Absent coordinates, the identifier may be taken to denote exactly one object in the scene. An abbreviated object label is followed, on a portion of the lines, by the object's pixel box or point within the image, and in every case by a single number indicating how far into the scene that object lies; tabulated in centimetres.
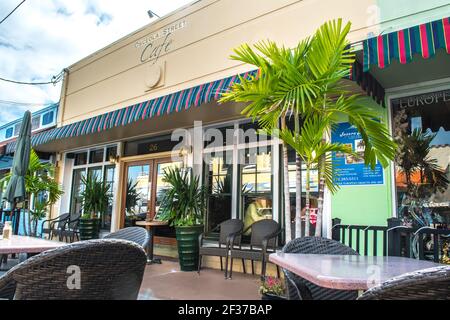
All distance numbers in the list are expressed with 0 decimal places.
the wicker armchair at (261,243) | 430
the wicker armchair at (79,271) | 117
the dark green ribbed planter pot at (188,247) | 503
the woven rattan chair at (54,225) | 768
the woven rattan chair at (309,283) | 165
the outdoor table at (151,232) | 542
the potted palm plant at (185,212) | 504
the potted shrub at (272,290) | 305
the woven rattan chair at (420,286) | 90
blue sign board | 408
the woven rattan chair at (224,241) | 470
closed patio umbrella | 466
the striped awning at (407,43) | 290
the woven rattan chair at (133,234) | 246
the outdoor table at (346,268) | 125
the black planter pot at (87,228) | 689
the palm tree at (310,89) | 277
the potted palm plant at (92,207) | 691
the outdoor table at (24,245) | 210
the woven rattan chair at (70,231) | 716
